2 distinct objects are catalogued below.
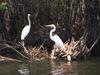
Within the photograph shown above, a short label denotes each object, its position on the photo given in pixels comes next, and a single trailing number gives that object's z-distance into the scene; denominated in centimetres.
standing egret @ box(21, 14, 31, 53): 2120
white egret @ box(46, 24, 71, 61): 2023
